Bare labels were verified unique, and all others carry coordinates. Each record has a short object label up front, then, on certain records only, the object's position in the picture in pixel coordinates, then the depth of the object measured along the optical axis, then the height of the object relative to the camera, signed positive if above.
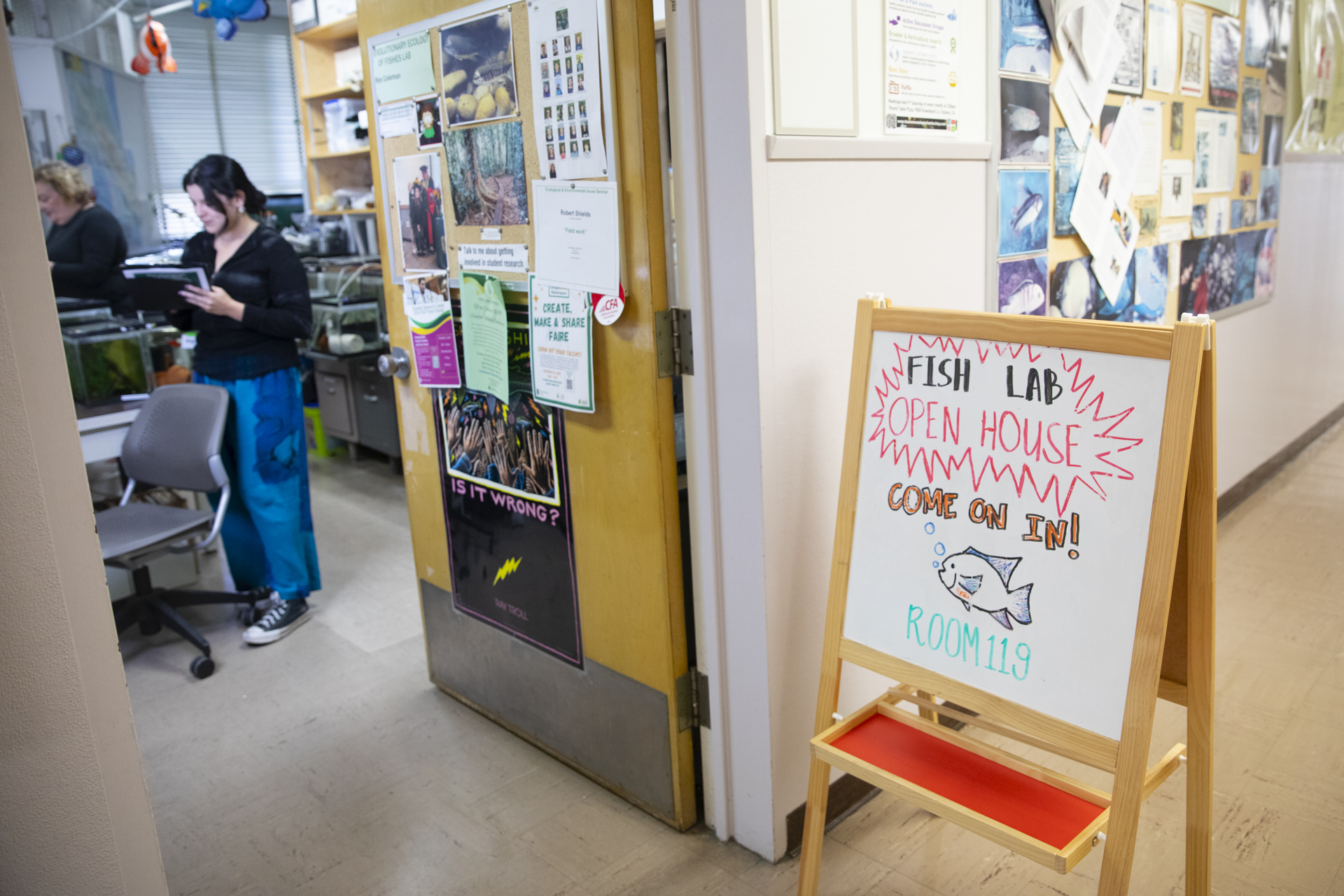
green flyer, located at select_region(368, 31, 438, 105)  2.11 +0.39
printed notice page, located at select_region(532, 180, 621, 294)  1.80 -0.01
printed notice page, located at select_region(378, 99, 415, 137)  2.20 +0.28
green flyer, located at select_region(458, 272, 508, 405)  2.10 -0.22
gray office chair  2.87 -0.71
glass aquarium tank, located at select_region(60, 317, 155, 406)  3.18 -0.35
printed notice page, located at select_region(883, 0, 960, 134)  1.83 +0.28
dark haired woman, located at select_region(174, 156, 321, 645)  2.89 -0.29
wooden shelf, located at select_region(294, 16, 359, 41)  4.83 +1.10
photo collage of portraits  1.74 +0.26
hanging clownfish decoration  5.04 +1.10
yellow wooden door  1.74 -0.60
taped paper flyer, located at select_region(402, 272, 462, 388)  2.26 -0.22
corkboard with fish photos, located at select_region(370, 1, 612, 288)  1.91 +0.20
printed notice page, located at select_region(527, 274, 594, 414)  1.90 -0.23
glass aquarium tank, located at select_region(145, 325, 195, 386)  3.55 -0.38
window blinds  6.62 +0.98
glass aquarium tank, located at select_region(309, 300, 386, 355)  4.71 -0.42
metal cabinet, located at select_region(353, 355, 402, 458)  4.65 -0.82
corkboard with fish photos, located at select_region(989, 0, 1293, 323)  2.19 +0.06
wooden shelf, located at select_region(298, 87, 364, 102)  5.13 +0.81
